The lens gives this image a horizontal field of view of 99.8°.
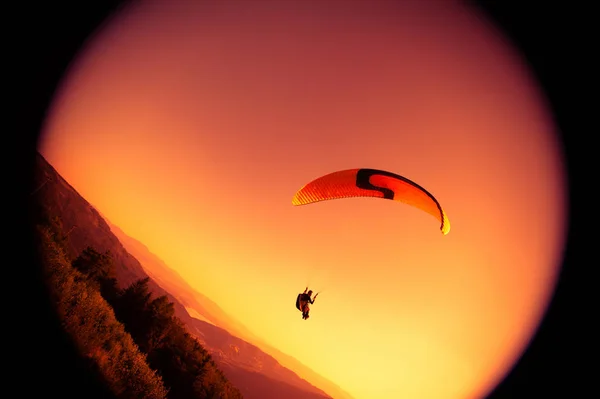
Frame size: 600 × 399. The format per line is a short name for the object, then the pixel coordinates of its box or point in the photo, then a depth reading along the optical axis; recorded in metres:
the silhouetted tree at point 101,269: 19.08
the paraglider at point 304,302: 12.26
